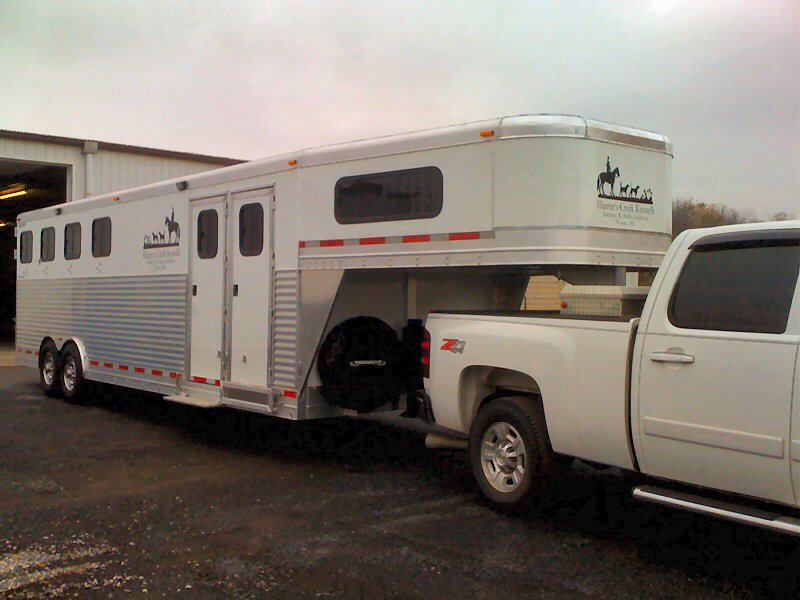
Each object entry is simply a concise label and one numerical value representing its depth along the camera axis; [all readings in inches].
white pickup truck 184.7
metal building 799.1
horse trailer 266.5
